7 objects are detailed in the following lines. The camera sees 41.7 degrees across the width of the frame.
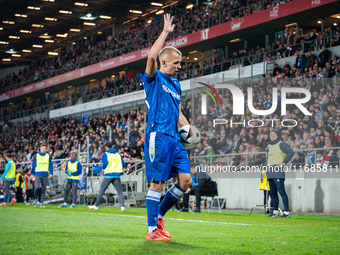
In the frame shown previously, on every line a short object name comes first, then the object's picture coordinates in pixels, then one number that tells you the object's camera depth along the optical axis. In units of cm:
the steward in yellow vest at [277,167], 1044
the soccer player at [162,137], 446
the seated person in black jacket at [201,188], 1279
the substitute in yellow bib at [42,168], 1456
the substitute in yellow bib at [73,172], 1510
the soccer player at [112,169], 1305
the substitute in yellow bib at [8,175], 1655
